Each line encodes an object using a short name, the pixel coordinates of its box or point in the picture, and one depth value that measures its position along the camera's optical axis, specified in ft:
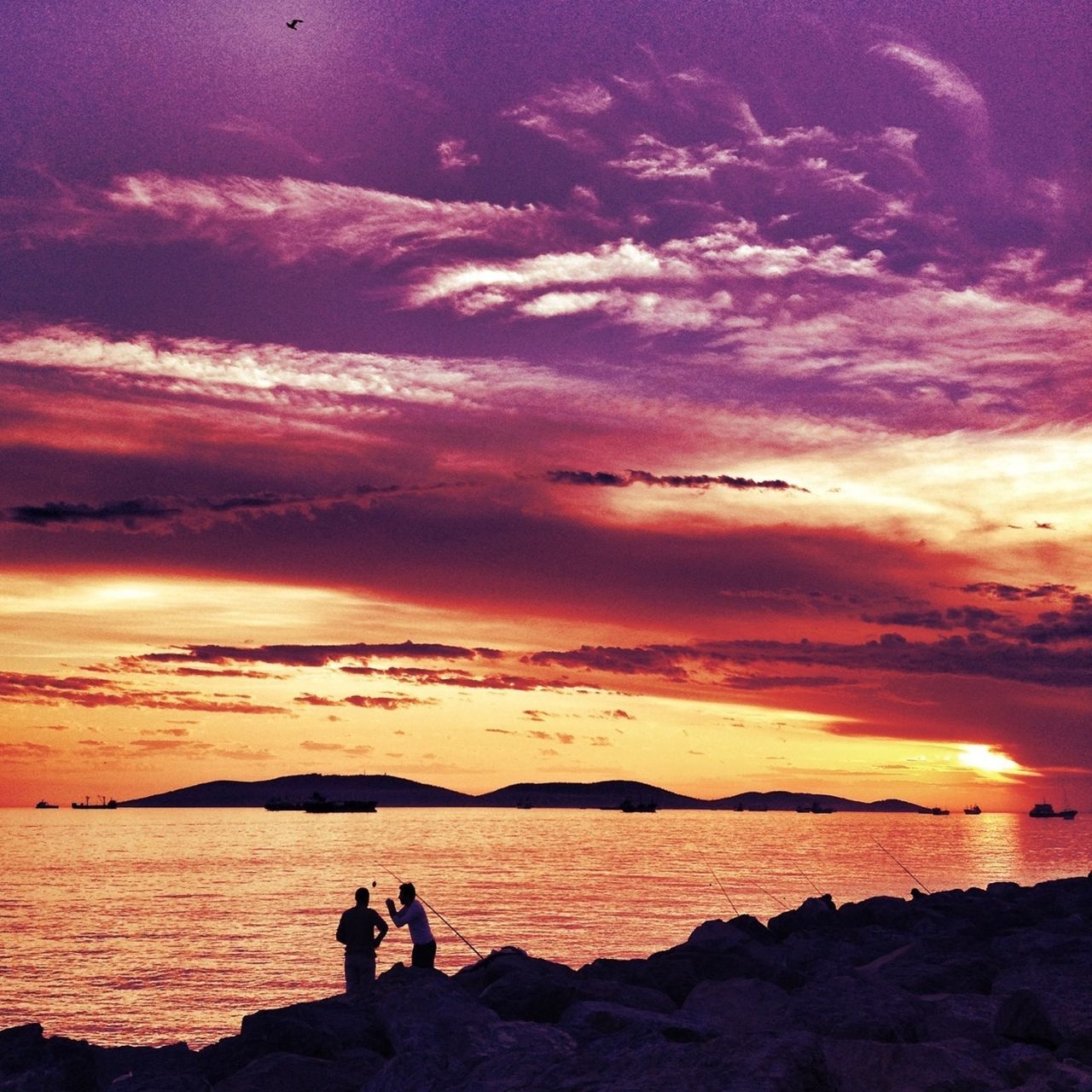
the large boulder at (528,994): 46.68
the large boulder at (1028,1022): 39.55
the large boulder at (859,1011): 39.96
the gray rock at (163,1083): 34.04
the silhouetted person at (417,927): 53.88
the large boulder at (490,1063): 31.83
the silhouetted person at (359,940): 54.85
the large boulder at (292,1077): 37.29
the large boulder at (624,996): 47.91
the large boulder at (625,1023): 37.68
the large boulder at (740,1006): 42.80
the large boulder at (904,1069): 32.04
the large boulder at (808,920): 81.82
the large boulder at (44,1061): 38.29
